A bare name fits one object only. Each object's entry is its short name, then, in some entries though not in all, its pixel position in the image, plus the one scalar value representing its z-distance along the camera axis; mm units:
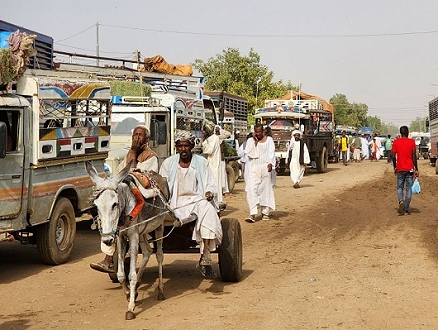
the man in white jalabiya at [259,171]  14711
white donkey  6543
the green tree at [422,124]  166350
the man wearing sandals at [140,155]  8445
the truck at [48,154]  9258
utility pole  43512
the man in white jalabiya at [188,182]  8258
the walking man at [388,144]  44156
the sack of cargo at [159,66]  18719
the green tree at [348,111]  102288
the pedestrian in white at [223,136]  15938
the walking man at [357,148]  42844
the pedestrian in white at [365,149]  47156
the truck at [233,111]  26677
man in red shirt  15312
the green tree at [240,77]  49656
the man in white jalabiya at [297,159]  23266
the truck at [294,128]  28495
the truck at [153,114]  14375
